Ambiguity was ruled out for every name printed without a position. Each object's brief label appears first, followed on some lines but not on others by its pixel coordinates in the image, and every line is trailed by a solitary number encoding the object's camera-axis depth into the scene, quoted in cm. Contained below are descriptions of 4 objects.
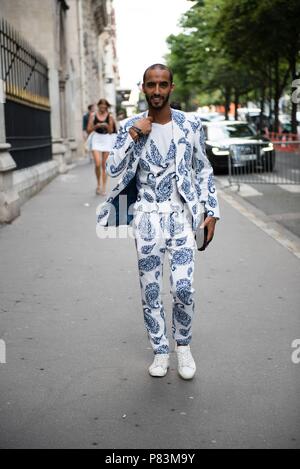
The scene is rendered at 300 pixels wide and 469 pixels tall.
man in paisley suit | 416
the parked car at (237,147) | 1708
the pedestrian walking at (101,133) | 1377
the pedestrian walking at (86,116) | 2390
